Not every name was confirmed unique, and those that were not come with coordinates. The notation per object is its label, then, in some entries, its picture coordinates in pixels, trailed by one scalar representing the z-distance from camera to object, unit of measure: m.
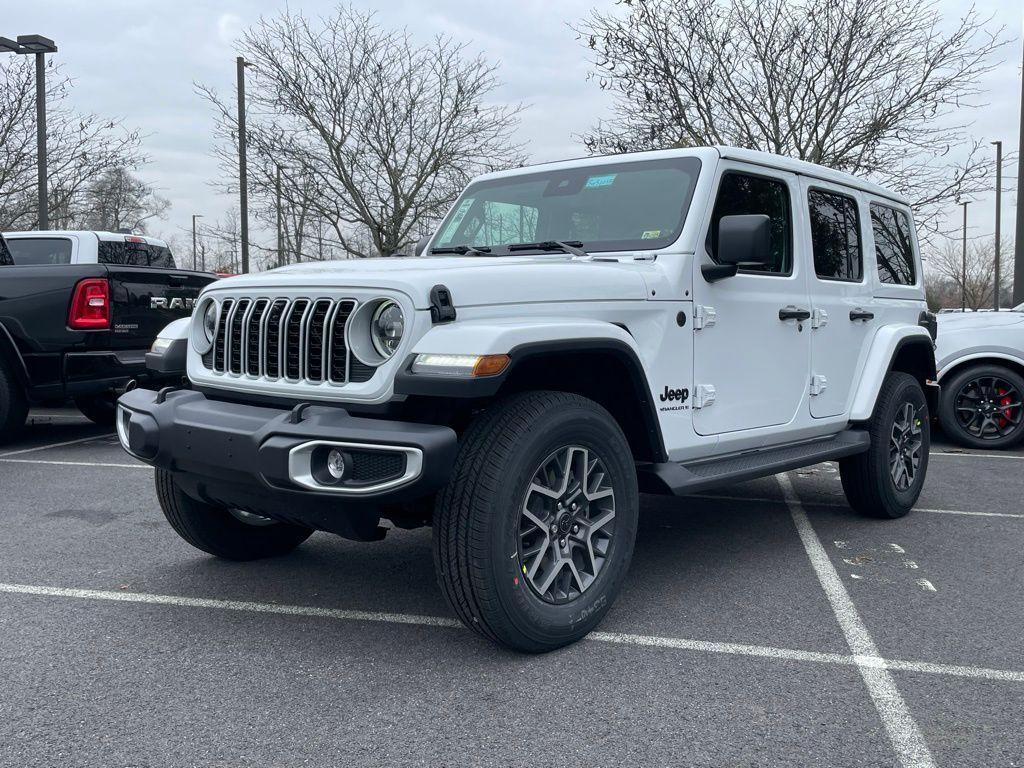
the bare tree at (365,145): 18.67
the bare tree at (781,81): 15.17
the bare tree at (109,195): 19.77
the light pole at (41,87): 15.68
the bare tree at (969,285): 42.06
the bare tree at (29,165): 18.05
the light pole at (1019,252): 13.57
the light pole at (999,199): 26.11
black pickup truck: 7.38
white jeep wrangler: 3.10
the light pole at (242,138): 19.03
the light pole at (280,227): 18.71
